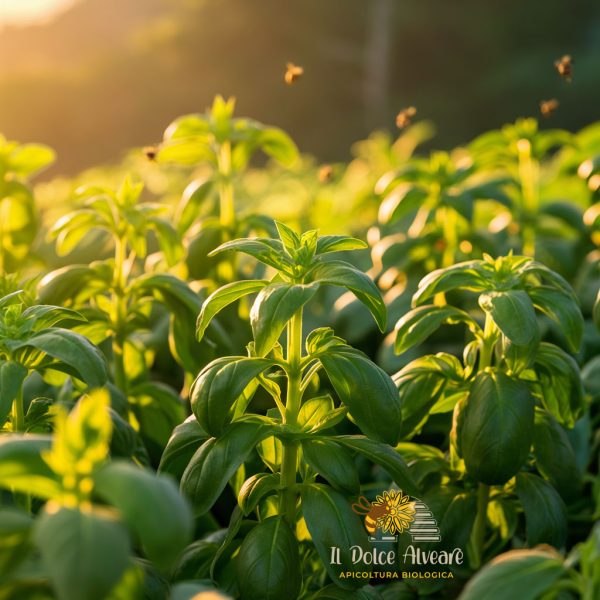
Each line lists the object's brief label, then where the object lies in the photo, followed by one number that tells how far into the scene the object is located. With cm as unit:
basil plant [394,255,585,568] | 108
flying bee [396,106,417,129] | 182
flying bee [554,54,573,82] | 173
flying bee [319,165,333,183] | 201
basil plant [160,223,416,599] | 97
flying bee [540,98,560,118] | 176
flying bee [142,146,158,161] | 165
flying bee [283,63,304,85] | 171
